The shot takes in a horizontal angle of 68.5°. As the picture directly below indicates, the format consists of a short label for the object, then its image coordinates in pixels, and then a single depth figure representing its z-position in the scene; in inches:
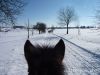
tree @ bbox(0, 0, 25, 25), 143.2
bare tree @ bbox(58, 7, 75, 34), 957.5
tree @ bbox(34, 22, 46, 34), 1211.3
